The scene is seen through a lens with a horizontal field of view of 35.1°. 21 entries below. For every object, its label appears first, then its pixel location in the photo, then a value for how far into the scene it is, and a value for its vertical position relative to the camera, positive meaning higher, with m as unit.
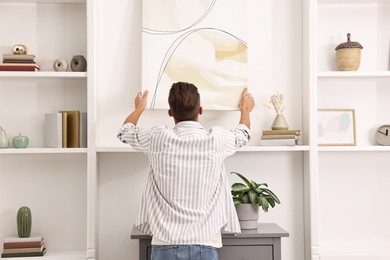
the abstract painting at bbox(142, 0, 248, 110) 3.56 +0.51
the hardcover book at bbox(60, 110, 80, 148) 3.50 +0.07
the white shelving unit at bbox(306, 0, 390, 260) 3.73 +0.09
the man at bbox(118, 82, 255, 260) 2.71 -0.19
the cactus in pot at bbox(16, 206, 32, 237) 3.47 -0.45
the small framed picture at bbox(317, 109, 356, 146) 3.71 +0.07
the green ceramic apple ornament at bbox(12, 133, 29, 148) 3.50 +0.00
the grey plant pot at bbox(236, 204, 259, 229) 3.24 -0.39
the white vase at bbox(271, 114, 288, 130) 3.53 +0.10
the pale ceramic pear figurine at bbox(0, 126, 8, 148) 3.51 +0.02
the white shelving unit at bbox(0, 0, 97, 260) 3.64 +0.12
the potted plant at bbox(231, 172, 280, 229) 3.24 -0.32
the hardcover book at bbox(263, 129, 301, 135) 3.47 +0.05
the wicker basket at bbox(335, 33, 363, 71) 3.59 +0.50
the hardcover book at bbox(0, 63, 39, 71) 3.47 +0.42
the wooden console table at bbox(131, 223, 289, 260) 3.17 -0.54
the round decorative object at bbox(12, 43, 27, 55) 3.52 +0.53
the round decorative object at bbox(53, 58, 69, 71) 3.52 +0.44
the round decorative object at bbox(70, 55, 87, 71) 3.54 +0.45
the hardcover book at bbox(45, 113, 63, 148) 3.48 +0.07
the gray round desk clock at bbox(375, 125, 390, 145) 3.69 +0.03
